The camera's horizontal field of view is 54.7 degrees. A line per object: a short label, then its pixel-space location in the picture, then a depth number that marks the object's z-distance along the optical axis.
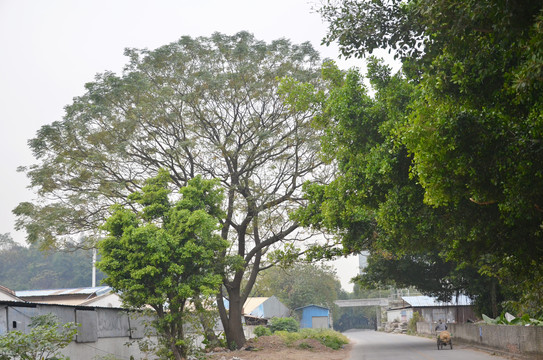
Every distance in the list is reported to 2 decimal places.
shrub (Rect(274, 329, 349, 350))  33.47
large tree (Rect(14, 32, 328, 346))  25.25
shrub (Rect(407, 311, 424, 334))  51.12
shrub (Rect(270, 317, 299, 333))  53.38
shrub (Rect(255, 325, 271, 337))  45.84
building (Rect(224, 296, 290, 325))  53.66
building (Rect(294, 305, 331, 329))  75.50
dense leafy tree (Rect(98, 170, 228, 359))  19.56
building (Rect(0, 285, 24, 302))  24.10
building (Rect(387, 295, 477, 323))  46.12
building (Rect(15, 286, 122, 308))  27.69
